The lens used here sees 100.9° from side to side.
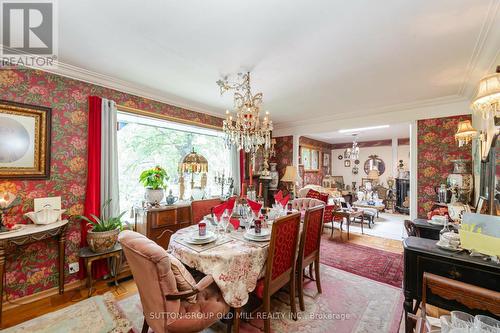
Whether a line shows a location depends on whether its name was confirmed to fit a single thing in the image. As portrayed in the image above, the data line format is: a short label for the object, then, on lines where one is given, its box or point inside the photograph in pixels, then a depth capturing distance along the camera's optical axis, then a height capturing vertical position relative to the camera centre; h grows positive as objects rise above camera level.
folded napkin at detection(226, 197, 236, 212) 2.16 -0.38
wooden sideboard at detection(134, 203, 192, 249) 2.91 -0.79
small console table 1.85 -0.66
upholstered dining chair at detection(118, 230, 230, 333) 1.26 -0.82
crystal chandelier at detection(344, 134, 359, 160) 7.27 +0.64
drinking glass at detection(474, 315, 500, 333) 0.78 -0.61
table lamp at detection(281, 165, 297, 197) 4.98 -0.18
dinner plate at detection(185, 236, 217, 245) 1.82 -0.65
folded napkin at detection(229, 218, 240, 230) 2.06 -0.56
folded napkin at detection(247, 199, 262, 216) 2.35 -0.44
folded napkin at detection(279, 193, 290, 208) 2.80 -0.46
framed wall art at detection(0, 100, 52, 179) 2.14 +0.30
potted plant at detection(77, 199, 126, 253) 2.41 -0.77
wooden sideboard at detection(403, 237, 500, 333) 1.31 -0.70
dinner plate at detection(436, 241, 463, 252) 1.50 -0.59
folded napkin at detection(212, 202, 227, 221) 2.05 -0.43
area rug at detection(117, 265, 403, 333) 1.87 -1.46
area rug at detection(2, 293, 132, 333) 1.84 -1.44
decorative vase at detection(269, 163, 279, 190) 5.39 -0.32
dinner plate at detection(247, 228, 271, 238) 1.96 -0.65
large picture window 3.25 +0.33
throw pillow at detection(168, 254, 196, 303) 1.40 -0.75
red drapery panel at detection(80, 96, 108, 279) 2.59 -0.07
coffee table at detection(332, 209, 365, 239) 4.30 -1.01
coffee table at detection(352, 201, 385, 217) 5.82 -1.09
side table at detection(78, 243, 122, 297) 2.33 -1.03
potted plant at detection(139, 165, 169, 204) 3.05 -0.24
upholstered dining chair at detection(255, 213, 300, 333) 1.69 -0.84
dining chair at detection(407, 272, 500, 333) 0.91 -0.59
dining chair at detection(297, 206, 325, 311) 2.15 -0.85
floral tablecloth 1.57 -0.78
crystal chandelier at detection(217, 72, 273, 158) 2.42 +0.49
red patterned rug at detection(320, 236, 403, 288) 2.79 -1.46
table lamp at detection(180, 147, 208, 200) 3.76 +0.07
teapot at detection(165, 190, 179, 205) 3.28 -0.49
